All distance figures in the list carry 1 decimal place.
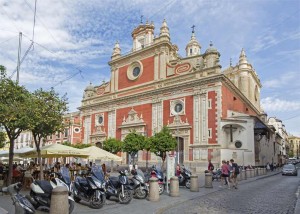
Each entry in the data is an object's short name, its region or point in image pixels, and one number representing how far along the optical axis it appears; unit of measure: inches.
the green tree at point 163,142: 749.3
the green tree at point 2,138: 651.7
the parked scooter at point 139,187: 336.8
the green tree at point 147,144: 780.6
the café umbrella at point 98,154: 521.4
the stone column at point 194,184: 412.8
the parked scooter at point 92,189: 271.8
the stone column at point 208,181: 467.2
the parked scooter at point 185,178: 467.6
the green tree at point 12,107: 360.1
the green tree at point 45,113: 378.7
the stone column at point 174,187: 358.5
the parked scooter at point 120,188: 300.7
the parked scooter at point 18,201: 188.2
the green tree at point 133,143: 823.7
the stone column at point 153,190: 318.9
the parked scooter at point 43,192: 232.0
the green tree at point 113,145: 911.7
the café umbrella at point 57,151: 428.6
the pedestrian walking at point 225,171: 476.4
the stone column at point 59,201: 190.9
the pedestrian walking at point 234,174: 468.9
